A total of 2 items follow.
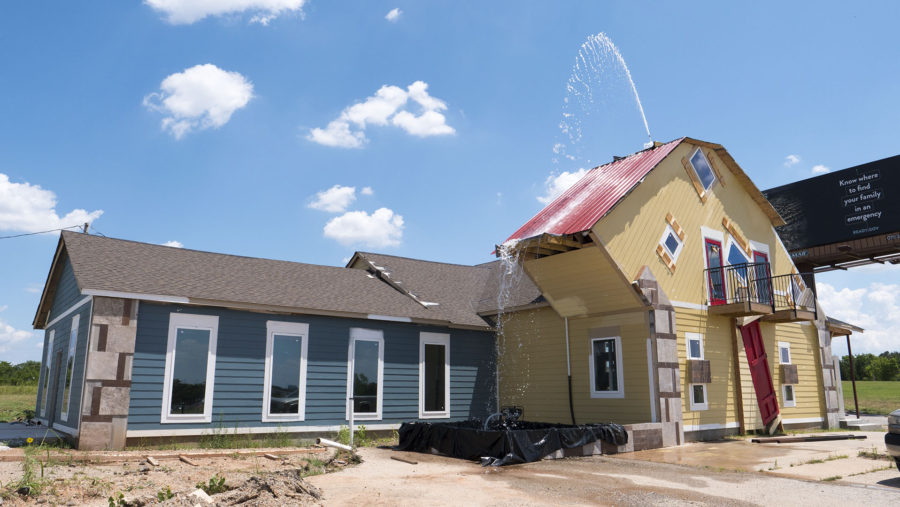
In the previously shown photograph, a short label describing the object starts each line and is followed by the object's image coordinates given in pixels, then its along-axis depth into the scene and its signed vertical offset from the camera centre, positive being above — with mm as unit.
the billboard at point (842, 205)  21375 +6126
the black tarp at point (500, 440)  11461 -1369
